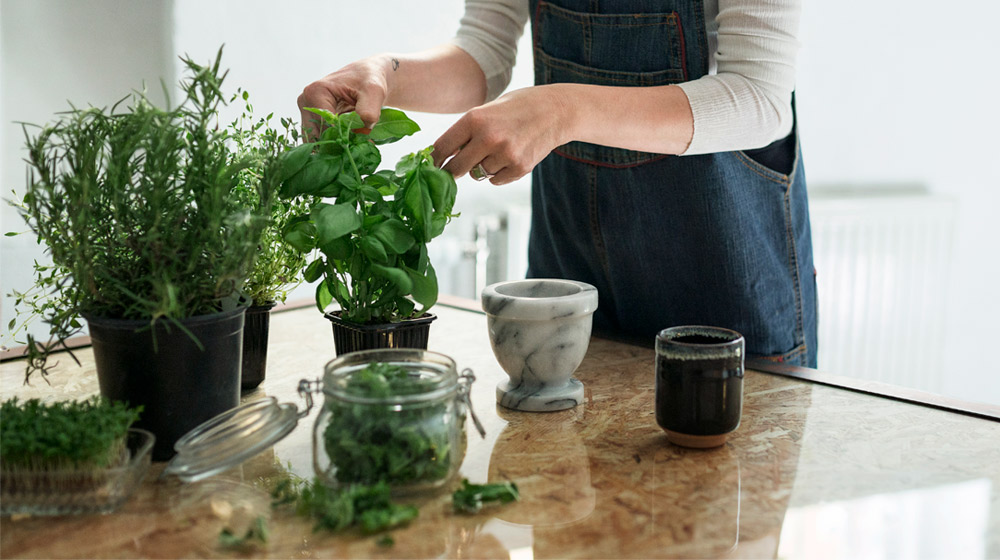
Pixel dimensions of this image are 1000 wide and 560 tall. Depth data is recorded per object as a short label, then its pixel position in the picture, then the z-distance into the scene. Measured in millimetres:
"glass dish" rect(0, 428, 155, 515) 651
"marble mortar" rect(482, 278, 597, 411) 886
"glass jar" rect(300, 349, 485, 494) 669
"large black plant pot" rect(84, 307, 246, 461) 721
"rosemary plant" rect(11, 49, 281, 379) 697
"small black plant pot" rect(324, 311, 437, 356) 898
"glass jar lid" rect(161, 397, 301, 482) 684
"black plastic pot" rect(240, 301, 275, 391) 953
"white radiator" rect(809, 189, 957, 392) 2736
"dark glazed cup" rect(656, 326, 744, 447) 785
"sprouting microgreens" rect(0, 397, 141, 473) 640
